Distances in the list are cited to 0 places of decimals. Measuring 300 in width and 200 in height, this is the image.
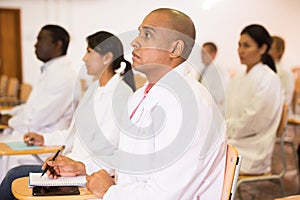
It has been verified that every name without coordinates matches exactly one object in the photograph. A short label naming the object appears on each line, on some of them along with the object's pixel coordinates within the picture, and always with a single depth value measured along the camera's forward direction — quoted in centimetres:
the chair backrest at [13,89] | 532
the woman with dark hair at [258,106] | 248
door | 700
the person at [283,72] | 385
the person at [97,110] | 174
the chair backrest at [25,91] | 408
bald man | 115
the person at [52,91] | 259
